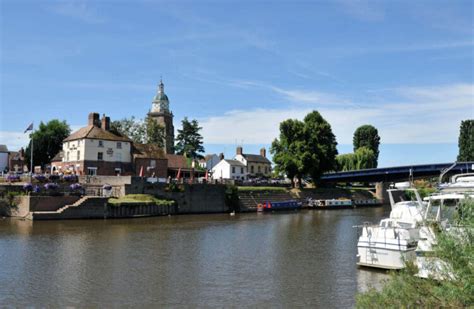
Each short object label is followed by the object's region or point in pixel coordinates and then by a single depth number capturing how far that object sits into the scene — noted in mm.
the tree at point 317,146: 89438
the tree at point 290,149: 88688
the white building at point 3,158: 111625
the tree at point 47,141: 97938
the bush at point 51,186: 55872
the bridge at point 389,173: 101688
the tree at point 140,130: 106875
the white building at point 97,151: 72688
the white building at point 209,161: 127750
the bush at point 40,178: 59531
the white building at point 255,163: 122188
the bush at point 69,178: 60781
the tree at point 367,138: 139500
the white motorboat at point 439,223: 13016
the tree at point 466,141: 121438
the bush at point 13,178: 61469
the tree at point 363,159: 121688
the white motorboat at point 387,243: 26969
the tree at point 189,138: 117812
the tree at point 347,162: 121938
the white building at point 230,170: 112375
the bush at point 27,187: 55244
